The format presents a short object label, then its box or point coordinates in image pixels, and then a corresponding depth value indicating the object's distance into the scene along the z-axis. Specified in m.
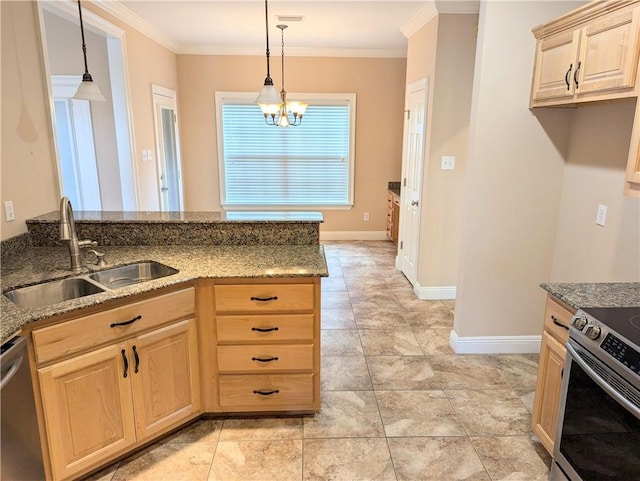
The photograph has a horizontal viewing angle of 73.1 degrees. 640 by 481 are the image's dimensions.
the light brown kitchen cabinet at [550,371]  1.94
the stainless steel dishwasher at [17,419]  1.53
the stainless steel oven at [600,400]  1.43
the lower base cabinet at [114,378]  1.79
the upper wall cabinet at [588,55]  1.88
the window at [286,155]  6.10
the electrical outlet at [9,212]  2.40
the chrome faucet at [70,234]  2.10
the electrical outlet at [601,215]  2.48
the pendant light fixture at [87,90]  2.67
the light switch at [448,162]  4.00
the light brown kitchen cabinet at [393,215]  5.93
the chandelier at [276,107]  3.05
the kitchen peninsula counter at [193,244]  2.24
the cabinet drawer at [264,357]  2.31
